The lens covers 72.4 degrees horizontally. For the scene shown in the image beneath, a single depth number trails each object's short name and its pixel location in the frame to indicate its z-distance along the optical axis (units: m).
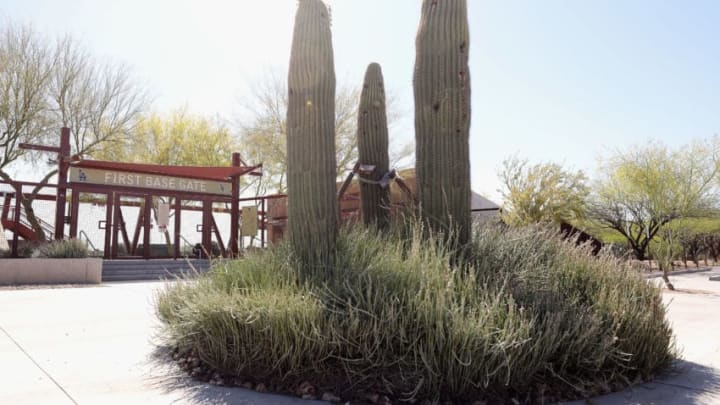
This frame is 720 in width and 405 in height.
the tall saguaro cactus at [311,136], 5.00
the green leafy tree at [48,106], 17.58
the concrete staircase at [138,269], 13.07
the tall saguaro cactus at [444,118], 5.16
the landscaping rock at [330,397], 3.23
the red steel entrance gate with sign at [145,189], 14.12
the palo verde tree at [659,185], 24.20
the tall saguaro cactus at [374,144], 6.29
